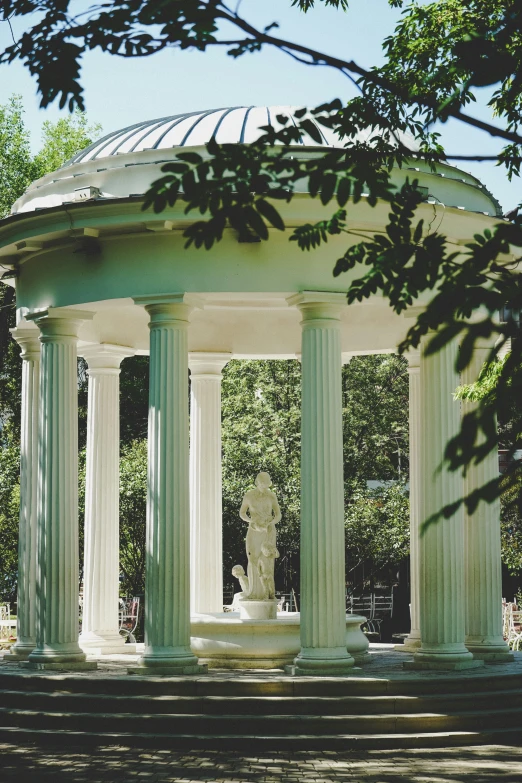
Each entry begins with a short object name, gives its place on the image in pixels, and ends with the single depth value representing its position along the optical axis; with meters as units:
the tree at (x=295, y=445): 49.75
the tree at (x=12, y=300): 54.12
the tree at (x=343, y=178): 8.01
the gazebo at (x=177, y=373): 24.80
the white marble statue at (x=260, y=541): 29.23
